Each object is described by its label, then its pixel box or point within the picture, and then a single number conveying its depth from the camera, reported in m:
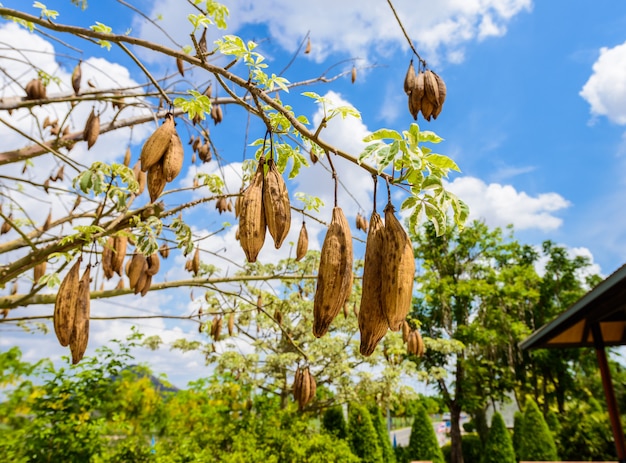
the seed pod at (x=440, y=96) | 1.66
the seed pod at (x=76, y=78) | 2.55
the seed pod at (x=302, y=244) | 1.53
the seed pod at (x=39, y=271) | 2.79
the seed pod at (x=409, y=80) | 1.70
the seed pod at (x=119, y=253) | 1.98
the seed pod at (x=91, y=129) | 2.38
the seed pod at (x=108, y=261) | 2.09
